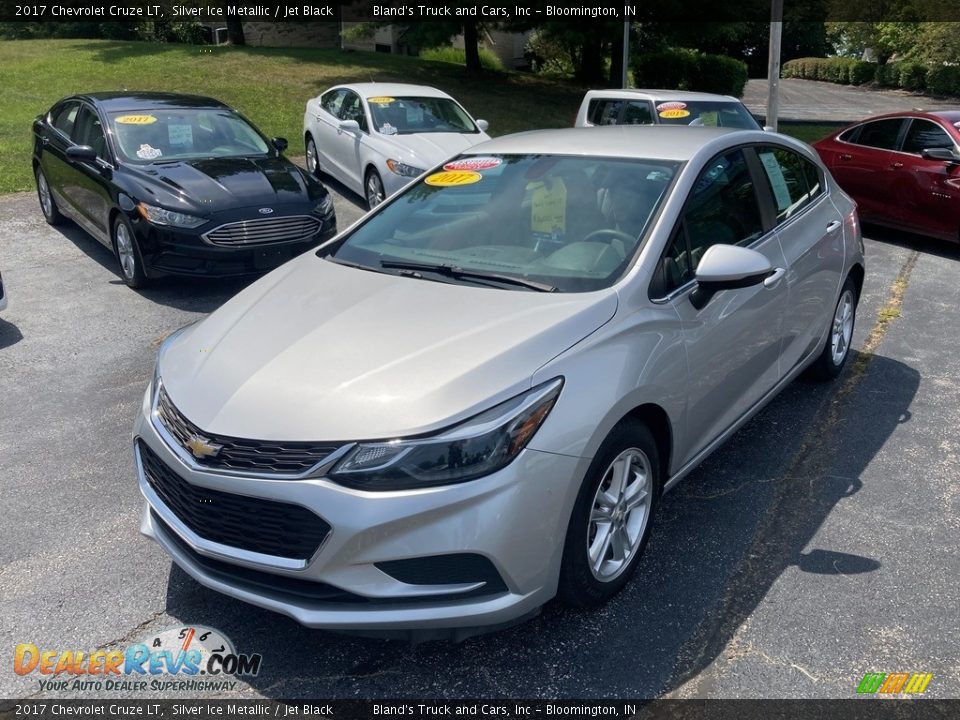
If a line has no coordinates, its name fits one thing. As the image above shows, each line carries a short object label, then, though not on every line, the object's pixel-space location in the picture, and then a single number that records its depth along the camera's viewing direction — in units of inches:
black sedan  298.2
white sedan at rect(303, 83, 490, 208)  421.4
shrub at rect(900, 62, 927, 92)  1688.0
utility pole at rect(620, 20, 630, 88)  709.2
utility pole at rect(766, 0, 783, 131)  670.5
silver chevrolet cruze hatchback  113.0
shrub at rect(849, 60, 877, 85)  1924.2
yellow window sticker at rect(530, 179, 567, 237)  161.0
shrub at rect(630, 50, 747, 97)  1151.0
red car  380.8
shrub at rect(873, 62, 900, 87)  1796.3
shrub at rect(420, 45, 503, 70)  1391.5
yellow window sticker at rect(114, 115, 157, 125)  342.6
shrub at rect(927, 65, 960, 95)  1565.0
